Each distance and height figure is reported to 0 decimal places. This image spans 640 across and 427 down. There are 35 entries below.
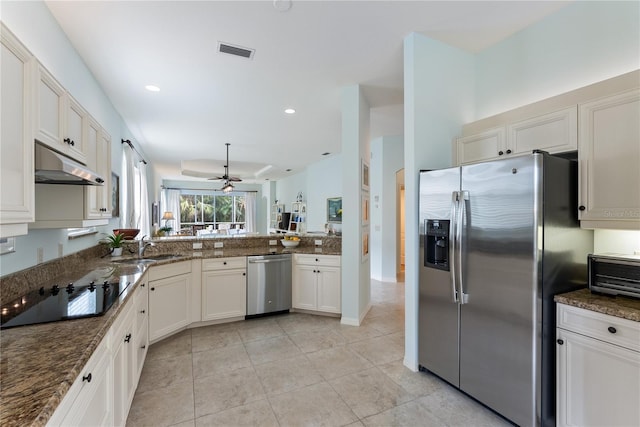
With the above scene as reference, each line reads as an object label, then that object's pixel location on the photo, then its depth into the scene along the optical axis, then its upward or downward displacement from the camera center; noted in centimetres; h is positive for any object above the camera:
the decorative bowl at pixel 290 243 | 430 -45
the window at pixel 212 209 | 1159 +14
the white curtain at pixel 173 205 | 1112 +29
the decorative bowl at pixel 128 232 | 350 -25
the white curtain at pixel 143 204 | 593 +18
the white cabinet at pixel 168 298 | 289 -92
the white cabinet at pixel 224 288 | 349 -93
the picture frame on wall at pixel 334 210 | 714 +8
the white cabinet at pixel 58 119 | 146 +55
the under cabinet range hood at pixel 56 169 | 142 +22
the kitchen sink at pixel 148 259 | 297 -52
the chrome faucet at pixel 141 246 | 343 -42
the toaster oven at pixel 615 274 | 160 -35
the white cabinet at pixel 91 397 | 94 -72
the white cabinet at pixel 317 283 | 377 -94
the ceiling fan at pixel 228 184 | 697 +71
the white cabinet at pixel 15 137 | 116 +33
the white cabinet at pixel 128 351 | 160 -94
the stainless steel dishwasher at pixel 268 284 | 369 -93
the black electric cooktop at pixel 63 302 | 140 -50
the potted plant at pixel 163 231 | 567 -39
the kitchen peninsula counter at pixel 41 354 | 78 -52
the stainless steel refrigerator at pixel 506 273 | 174 -40
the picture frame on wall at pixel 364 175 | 363 +50
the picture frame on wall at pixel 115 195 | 379 +23
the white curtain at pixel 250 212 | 1238 +3
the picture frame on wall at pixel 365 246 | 371 -44
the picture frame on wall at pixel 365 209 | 372 +6
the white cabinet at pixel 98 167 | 207 +37
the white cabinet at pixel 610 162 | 167 +32
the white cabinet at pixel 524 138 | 195 +59
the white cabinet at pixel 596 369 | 147 -85
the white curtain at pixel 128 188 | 441 +39
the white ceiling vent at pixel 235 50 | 256 +148
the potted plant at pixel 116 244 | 332 -37
